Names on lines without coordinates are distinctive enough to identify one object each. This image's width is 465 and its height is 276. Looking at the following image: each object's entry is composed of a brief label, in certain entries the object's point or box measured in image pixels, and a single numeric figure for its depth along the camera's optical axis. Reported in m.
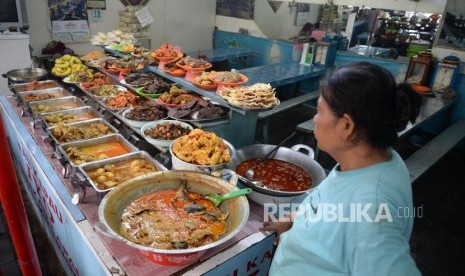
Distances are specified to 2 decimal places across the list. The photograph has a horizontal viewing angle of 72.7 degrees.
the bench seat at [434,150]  3.37
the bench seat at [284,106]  4.36
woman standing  0.94
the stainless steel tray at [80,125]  2.39
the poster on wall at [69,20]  5.64
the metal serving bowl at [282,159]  1.86
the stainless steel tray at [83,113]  2.98
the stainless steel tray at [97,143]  2.26
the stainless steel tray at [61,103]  3.17
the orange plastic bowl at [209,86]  2.74
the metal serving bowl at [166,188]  1.41
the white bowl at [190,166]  1.92
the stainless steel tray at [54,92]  3.39
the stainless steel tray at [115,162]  1.95
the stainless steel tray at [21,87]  3.47
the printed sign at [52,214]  1.80
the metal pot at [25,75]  3.59
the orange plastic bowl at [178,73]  3.14
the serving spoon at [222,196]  1.70
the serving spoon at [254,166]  2.13
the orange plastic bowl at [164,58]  3.39
